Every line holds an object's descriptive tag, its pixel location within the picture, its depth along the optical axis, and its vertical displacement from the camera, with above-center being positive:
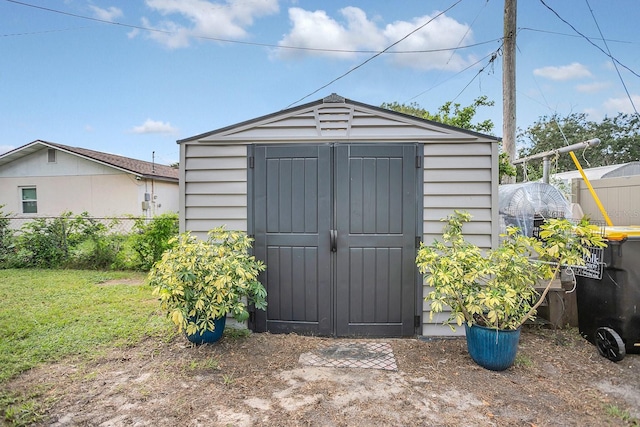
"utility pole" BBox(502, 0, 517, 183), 5.42 +2.07
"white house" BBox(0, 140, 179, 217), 10.81 +0.97
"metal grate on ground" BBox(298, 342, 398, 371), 2.61 -1.17
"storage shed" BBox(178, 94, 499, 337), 3.08 +0.13
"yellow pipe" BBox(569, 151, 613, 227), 3.47 +0.37
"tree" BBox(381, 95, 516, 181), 6.18 +1.88
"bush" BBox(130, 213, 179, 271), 6.13 -0.48
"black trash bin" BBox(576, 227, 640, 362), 2.63 -0.65
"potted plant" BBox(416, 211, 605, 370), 2.39 -0.49
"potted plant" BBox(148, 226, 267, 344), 2.60 -0.56
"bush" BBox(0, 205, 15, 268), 6.49 -0.58
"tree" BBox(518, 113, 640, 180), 17.58 +4.24
